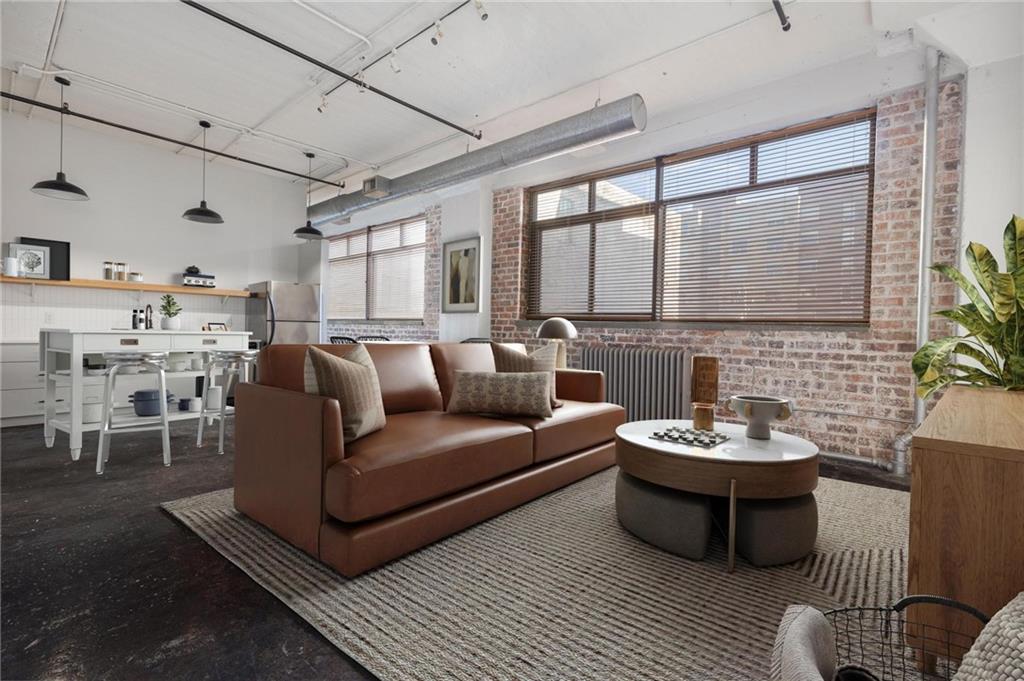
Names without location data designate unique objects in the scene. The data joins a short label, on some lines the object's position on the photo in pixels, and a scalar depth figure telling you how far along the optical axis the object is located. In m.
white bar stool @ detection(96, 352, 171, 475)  3.44
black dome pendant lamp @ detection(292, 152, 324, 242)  6.82
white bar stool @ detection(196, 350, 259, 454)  4.30
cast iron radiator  4.51
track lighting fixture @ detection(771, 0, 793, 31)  3.09
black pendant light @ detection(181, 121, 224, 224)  5.72
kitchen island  3.63
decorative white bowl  2.37
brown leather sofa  1.94
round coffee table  2.02
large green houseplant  2.56
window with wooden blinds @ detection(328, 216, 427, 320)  7.39
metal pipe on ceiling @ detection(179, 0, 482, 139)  3.43
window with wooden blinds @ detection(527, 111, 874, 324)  3.89
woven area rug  1.47
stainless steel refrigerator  7.00
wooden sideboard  1.19
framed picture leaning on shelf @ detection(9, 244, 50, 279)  5.35
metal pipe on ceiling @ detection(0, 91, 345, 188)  4.69
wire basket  1.19
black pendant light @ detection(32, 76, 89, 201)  4.60
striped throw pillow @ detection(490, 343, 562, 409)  3.47
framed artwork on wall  6.25
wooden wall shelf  5.32
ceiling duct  4.03
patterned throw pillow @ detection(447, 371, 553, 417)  2.97
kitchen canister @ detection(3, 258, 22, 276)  5.14
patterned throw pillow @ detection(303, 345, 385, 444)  2.17
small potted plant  4.68
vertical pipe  3.39
